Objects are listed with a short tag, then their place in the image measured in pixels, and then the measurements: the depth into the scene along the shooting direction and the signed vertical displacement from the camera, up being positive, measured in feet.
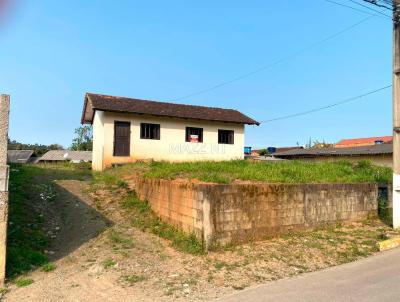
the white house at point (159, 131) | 59.98 +6.04
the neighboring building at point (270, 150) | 119.96 +4.95
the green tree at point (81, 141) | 203.51 +12.49
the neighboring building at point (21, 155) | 134.45 +2.37
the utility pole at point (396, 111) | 31.48 +5.14
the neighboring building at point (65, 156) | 139.26 +2.39
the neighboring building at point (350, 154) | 72.02 +2.60
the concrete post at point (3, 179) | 18.84 -1.03
